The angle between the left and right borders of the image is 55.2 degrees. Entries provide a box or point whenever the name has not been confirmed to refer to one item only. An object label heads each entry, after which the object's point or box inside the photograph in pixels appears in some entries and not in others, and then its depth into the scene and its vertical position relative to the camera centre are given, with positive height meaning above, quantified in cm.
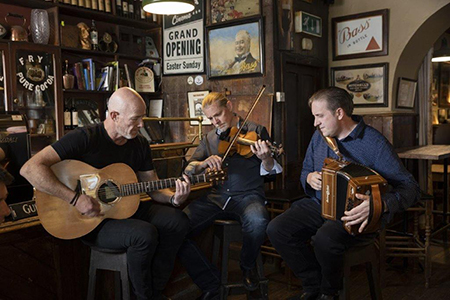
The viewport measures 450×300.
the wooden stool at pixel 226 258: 251 -83
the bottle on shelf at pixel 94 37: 458 +88
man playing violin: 246 -50
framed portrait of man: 408 +66
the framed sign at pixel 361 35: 428 +81
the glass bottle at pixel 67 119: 438 +2
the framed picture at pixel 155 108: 517 +13
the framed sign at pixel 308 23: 416 +91
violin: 263 -16
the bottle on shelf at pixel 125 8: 485 +125
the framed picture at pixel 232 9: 409 +105
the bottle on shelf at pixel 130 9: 491 +126
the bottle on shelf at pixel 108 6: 466 +123
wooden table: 368 -35
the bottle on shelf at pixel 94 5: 454 +122
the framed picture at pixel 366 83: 432 +32
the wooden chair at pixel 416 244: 324 -104
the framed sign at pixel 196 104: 466 +16
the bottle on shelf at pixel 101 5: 460 +123
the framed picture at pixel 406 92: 439 +22
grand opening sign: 458 +84
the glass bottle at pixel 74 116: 444 +5
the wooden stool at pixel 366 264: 218 -78
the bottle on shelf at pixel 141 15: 500 +121
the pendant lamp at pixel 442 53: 511 +70
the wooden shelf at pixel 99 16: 435 +113
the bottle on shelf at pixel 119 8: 478 +124
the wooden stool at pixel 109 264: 205 -70
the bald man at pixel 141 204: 201 -37
